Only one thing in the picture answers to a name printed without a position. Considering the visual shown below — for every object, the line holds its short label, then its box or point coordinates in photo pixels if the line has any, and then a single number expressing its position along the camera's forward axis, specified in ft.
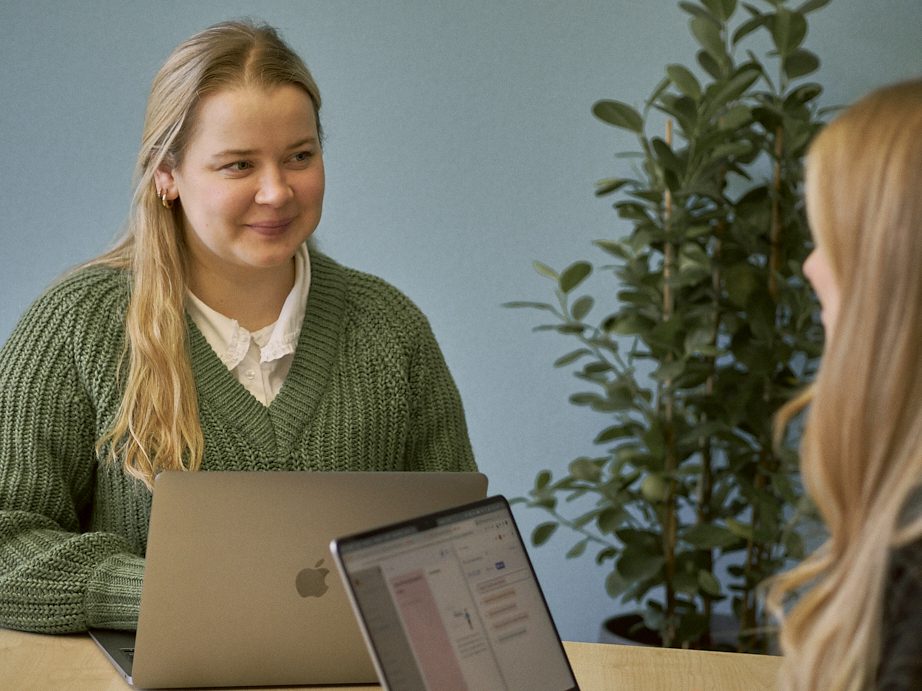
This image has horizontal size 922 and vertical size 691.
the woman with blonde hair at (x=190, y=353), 6.12
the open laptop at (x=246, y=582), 5.39
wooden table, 5.59
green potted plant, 8.26
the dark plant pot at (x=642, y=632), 8.76
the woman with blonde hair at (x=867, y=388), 4.26
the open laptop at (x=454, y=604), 4.82
